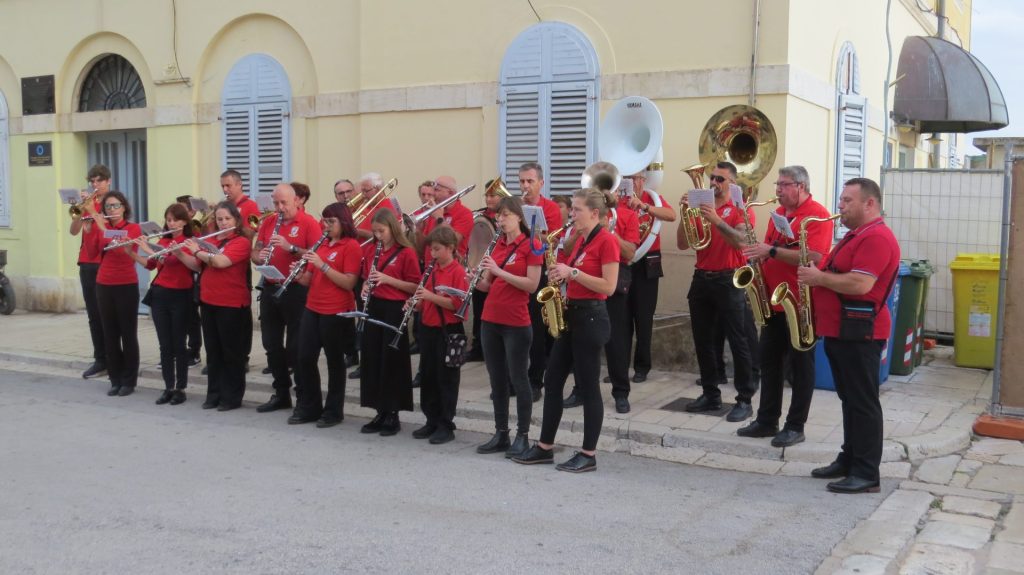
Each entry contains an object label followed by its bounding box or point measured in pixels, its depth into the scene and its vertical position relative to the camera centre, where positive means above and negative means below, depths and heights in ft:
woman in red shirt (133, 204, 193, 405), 26.68 -2.76
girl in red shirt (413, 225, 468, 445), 21.88 -2.84
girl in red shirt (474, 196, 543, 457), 20.45 -2.00
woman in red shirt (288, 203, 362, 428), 23.57 -2.31
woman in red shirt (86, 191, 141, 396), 28.19 -2.57
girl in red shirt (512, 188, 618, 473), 19.52 -2.13
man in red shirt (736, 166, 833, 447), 20.76 -2.34
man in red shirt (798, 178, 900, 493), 18.04 -1.76
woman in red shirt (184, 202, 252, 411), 25.40 -2.48
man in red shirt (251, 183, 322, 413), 25.30 -2.06
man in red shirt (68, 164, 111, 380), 29.96 -1.80
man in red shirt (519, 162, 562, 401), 25.38 -2.66
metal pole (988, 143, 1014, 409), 21.94 -0.85
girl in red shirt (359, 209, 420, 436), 22.91 -2.84
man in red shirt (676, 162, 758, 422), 23.98 -2.06
